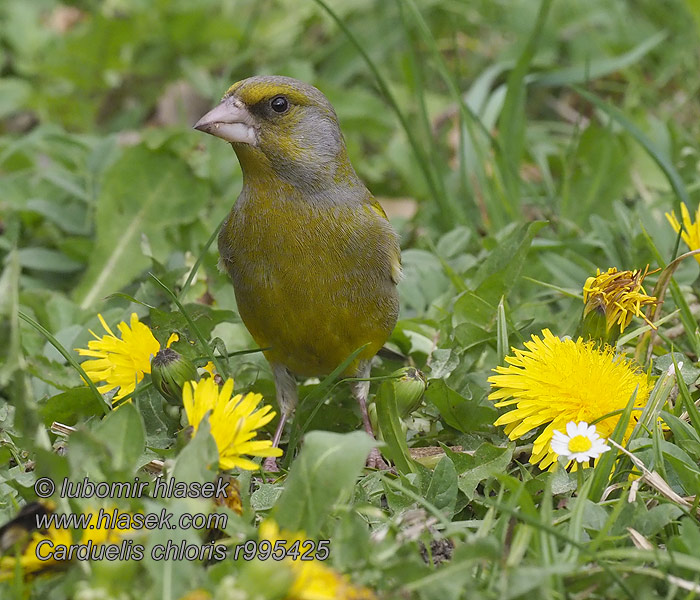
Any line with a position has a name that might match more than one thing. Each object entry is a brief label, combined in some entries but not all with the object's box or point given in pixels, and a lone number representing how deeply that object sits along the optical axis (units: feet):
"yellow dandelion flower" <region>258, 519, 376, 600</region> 12.46
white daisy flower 16.48
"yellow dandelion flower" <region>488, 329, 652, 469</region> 17.89
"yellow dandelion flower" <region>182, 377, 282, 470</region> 15.51
